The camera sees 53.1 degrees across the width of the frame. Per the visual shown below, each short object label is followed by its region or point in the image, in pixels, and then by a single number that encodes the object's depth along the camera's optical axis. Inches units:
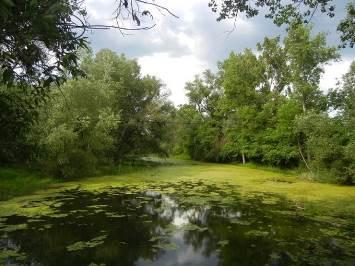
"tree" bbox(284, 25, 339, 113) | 1031.0
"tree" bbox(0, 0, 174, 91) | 96.0
